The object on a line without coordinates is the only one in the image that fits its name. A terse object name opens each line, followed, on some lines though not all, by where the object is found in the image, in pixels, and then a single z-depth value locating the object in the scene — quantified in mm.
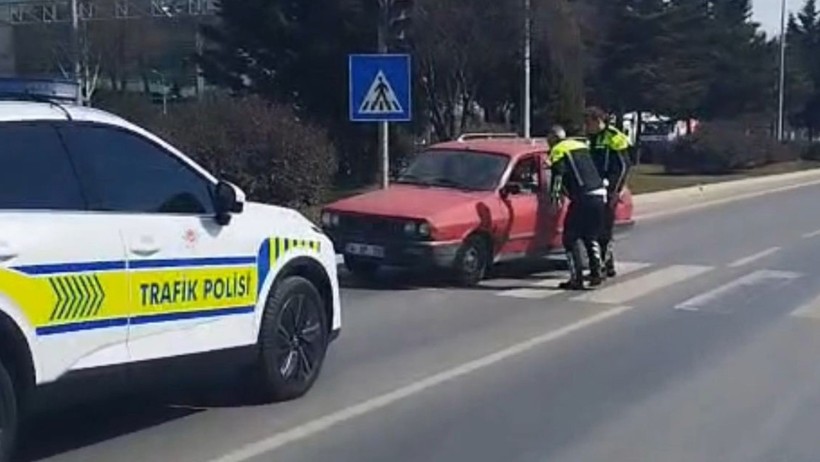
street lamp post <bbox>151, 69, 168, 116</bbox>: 72625
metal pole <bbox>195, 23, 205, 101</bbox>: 45156
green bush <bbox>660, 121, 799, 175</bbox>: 59344
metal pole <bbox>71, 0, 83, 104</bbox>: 47906
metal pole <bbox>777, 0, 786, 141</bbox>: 73938
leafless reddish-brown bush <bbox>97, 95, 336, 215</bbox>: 23828
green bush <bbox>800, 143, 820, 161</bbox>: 79688
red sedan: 15148
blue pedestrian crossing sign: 19469
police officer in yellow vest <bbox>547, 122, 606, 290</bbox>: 15070
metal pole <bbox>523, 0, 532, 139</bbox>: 37906
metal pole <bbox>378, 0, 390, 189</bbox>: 20266
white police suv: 6988
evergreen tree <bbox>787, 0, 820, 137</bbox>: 94188
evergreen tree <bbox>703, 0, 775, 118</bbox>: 78188
